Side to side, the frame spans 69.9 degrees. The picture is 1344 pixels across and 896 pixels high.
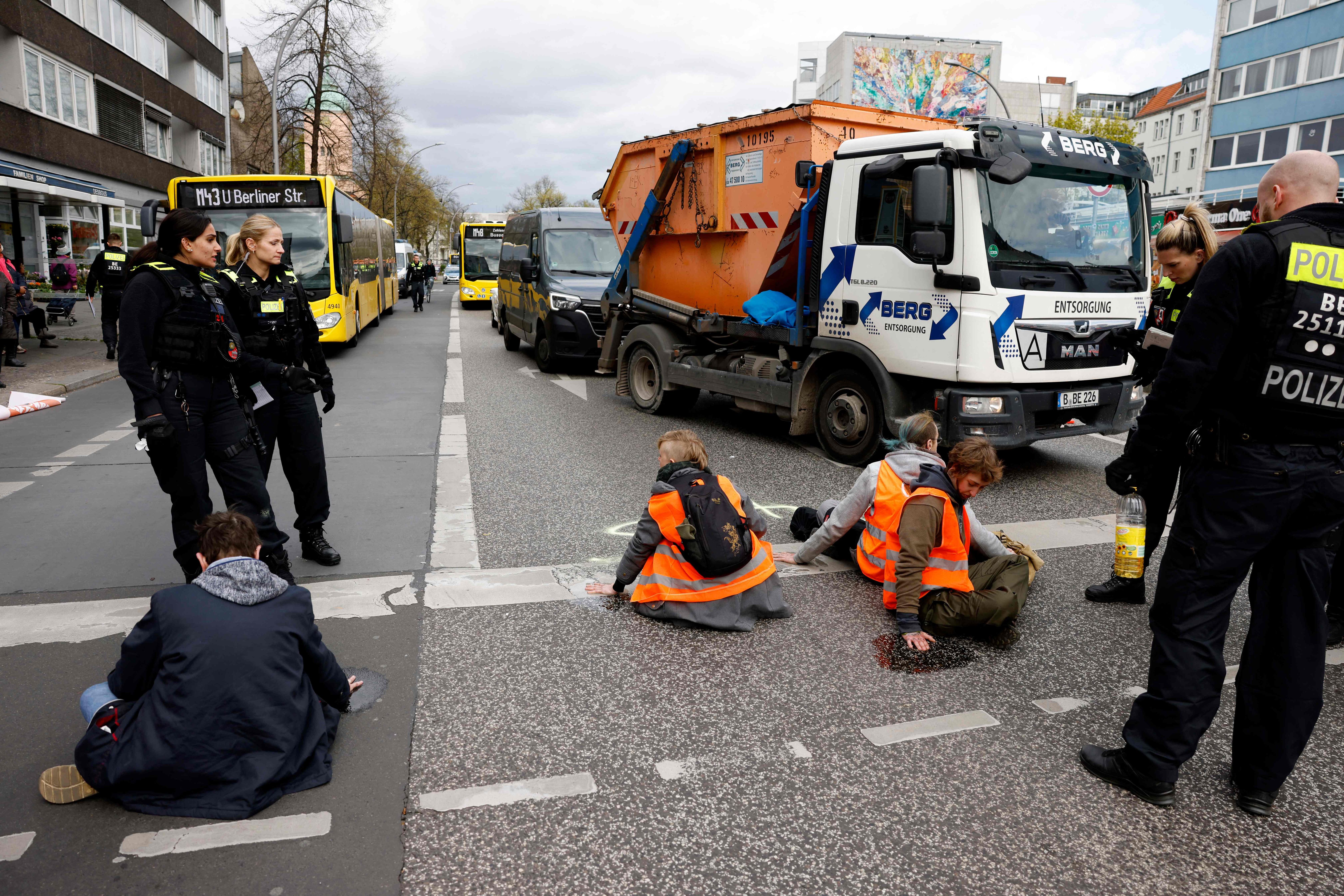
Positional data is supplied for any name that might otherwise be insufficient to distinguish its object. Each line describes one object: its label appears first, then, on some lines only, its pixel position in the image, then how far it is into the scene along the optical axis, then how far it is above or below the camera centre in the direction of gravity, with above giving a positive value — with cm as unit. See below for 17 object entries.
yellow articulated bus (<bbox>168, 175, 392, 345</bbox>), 1530 +78
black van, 1452 -7
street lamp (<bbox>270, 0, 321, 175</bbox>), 2652 +466
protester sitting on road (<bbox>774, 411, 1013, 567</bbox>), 466 -114
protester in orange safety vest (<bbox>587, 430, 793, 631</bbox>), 427 -121
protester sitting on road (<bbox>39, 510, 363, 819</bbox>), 281 -131
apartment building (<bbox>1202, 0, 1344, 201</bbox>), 3500 +810
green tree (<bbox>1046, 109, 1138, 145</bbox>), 4034 +716
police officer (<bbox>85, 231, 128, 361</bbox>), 1351 -28
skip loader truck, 685 +14
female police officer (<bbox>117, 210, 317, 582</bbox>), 414 -50
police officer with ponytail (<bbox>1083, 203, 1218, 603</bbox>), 459 +3
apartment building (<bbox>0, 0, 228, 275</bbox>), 2444 +461
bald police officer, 270 -52
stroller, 1844 -92
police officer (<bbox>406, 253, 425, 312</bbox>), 3366 -39
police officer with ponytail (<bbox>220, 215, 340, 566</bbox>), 476 -41
